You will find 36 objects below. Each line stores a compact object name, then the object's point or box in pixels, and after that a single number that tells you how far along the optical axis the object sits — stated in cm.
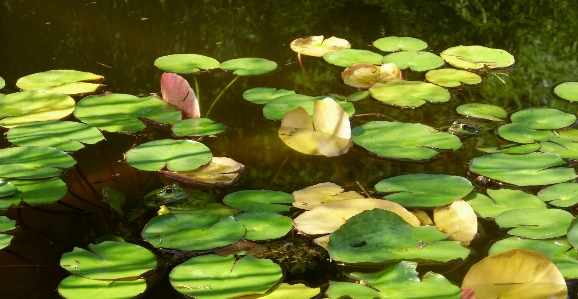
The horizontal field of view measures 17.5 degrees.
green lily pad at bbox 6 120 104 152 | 330
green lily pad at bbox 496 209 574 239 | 304
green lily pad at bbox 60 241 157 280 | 295
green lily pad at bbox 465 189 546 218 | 312
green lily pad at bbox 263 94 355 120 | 345
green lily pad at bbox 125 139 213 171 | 323
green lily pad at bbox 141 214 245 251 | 302
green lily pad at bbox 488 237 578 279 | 297
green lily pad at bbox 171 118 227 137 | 336
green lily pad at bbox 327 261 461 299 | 290
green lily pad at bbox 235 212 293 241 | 305
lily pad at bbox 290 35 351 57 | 377
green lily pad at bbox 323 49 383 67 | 372
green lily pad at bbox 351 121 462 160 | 330
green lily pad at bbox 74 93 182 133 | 339
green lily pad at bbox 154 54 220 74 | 366
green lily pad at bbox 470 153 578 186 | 320
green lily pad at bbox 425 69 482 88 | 360
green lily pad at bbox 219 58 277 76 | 365
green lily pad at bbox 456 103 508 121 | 346
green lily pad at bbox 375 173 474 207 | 313
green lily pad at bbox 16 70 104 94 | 354
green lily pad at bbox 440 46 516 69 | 370
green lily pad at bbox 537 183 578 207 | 313
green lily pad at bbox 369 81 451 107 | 352
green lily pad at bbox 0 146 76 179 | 319
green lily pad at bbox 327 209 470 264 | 298
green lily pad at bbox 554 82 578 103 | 354
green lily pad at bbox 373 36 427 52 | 380
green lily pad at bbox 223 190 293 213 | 312
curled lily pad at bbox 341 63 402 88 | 362
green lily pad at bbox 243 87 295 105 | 352
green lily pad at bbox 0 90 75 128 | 340
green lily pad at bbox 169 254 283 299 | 291
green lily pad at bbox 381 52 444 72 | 369
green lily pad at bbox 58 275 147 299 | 290
